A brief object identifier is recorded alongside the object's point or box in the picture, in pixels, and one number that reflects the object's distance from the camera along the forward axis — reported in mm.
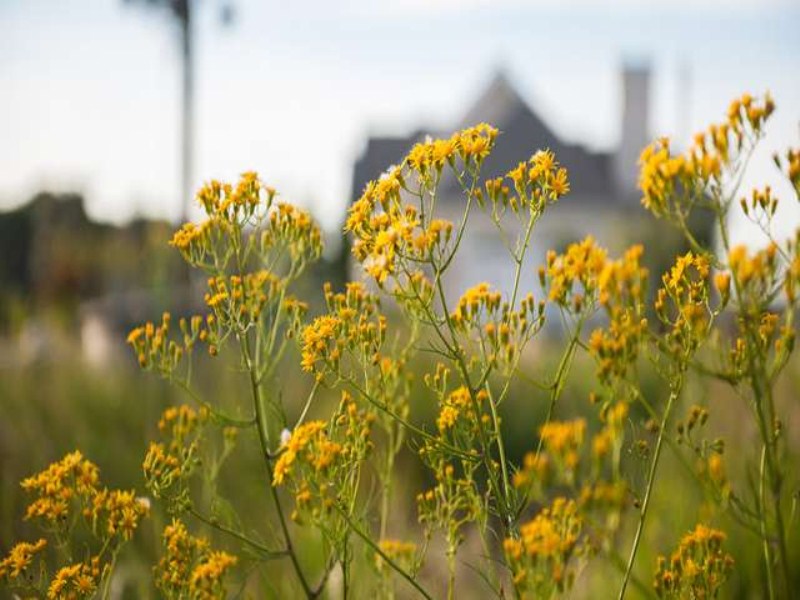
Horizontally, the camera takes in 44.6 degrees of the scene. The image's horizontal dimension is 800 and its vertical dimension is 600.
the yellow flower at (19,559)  2646
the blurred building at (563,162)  27047
